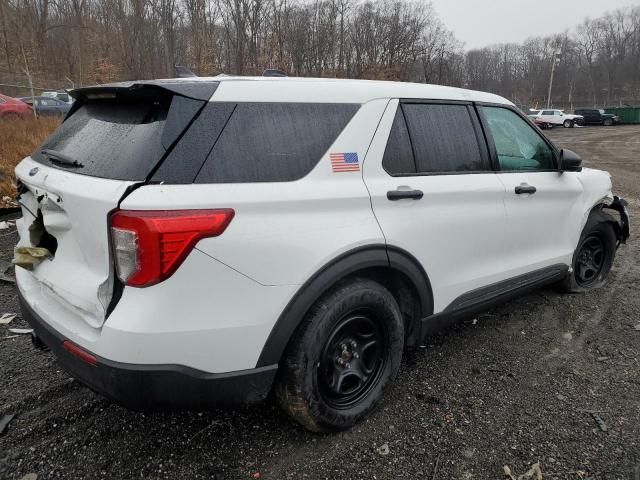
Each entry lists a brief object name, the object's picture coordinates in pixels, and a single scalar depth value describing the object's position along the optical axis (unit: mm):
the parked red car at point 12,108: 11867
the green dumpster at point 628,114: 45469
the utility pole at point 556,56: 57416
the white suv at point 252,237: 1856
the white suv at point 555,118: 39031
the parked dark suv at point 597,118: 41875
